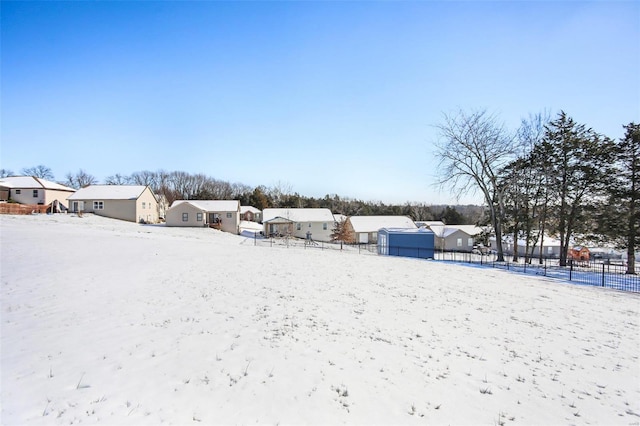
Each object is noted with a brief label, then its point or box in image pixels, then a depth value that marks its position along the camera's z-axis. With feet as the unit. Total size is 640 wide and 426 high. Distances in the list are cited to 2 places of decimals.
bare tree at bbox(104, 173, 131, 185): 315.99
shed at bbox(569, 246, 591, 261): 153.01
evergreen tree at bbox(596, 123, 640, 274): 78.02
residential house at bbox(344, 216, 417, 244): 185.26
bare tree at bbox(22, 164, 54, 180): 286.34
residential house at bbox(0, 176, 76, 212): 137.39
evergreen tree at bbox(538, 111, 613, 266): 86.33
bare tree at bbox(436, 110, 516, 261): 96.02
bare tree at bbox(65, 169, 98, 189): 310.04
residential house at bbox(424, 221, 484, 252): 177.88
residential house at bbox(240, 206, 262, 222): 250.78
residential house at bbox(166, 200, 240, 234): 146.20
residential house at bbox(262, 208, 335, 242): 174.19
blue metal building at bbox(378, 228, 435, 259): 107.76
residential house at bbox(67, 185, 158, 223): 137.59
